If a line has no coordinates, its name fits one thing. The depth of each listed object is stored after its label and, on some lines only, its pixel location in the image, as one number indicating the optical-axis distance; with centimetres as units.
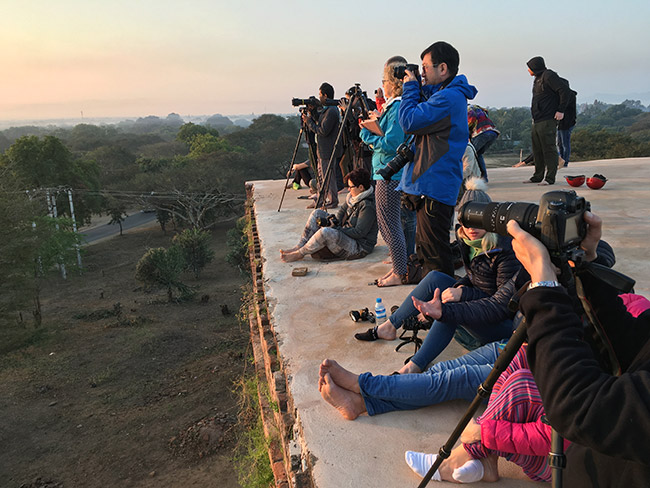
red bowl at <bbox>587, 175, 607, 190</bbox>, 750
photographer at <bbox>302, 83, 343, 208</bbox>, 638
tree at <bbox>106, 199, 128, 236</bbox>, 3079
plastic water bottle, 342
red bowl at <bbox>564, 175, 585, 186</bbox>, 756
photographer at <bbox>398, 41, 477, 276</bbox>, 316
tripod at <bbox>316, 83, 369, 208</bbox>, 514
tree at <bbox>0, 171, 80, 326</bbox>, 1439
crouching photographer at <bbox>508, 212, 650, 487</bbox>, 110
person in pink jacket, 186
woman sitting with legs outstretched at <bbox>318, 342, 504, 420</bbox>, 237
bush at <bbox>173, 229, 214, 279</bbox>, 2230
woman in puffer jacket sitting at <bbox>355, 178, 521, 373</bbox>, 255
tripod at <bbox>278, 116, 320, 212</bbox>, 711
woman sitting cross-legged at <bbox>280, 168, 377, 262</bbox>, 477
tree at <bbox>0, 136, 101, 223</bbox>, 2638
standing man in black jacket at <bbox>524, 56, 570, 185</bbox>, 666
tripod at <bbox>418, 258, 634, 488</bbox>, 136
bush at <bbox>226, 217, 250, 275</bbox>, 2047
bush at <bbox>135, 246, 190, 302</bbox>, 1891
